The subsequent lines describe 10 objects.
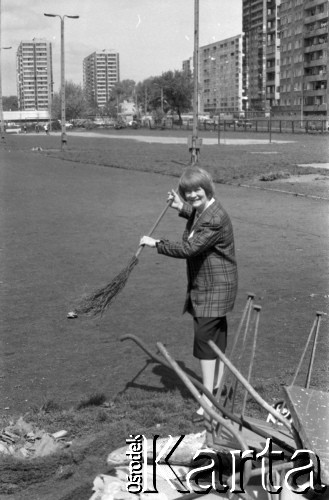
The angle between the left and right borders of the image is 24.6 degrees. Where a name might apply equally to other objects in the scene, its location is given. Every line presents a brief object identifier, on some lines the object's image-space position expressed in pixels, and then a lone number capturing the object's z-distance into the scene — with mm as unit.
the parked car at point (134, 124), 89288
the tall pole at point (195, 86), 22833
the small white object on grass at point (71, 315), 6818
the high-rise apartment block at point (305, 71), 53094
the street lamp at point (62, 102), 36216
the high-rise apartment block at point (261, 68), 86250
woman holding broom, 4207
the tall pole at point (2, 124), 51231
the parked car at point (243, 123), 66812
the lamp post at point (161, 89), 56781
